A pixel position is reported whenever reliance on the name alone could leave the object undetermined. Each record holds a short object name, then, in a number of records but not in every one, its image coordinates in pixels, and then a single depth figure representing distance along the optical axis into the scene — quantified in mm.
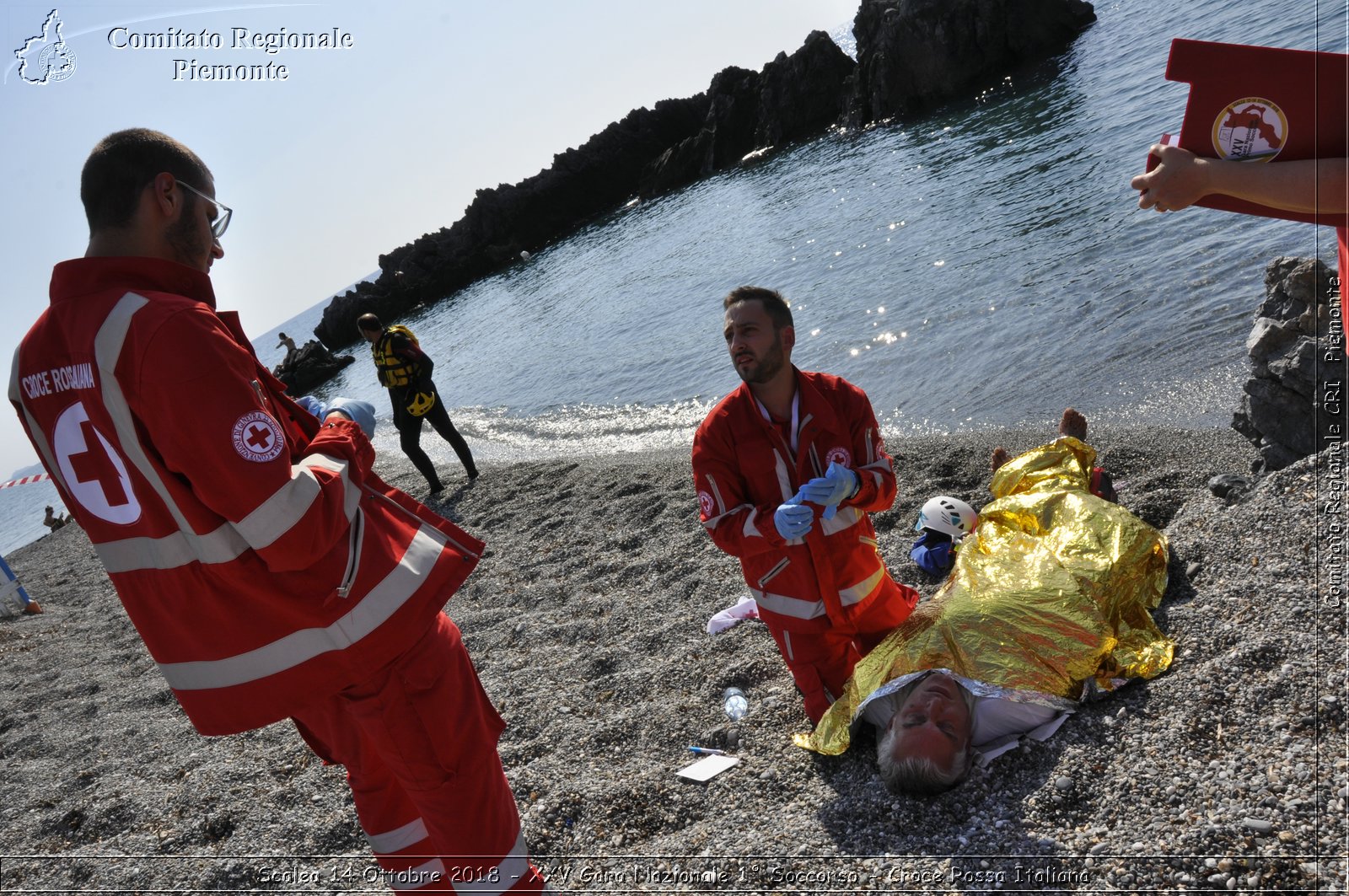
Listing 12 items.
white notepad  3668
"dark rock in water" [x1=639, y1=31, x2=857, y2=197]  44594
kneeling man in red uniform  3895
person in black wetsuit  9539
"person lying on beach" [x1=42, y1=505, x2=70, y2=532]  20391
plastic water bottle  4094
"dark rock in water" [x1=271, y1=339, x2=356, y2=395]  35250
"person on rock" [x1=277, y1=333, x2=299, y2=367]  32281
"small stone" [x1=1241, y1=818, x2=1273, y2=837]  2338
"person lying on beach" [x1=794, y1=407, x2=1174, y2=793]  3254
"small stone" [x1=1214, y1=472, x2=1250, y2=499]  4062
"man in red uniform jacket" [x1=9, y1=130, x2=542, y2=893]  2061
